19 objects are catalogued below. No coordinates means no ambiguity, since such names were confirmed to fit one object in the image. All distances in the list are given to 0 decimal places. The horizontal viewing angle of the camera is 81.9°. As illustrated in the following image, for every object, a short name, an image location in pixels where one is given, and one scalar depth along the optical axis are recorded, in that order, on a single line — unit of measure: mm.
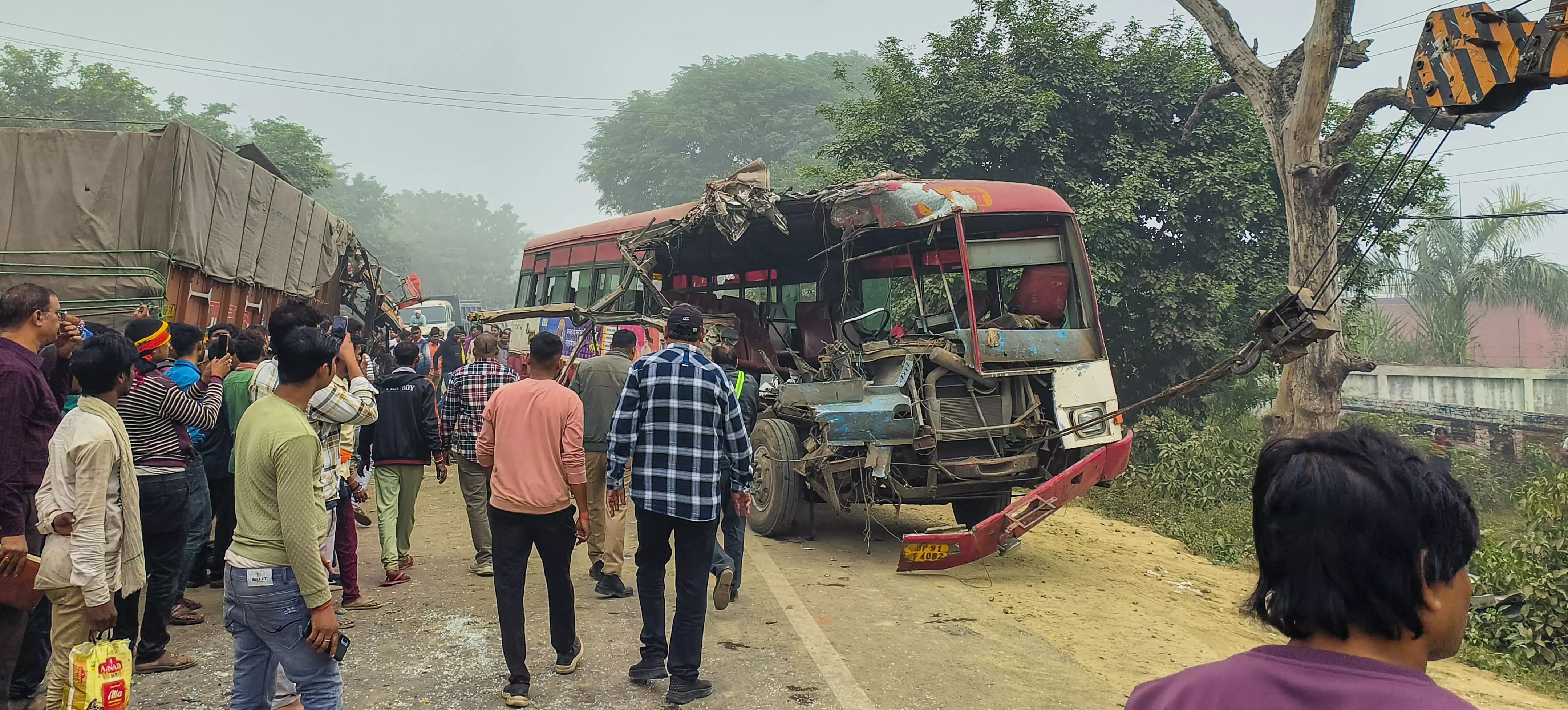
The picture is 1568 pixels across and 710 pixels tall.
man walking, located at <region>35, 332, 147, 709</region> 3137
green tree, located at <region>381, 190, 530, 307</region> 70188
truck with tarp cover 6781
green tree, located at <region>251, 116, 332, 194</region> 28906
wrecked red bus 6543
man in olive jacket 5684
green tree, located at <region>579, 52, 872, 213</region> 39156
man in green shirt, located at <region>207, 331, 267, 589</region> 5102
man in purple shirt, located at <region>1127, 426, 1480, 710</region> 1162
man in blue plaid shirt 4012
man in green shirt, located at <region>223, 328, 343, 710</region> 2680
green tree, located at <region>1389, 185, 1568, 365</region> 17516
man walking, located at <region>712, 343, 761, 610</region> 5020
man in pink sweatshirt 4012
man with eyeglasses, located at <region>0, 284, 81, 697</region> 3361
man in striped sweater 4082
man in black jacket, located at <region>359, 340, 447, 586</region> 5840
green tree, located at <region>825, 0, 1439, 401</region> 12688
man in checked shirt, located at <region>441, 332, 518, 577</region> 5750
